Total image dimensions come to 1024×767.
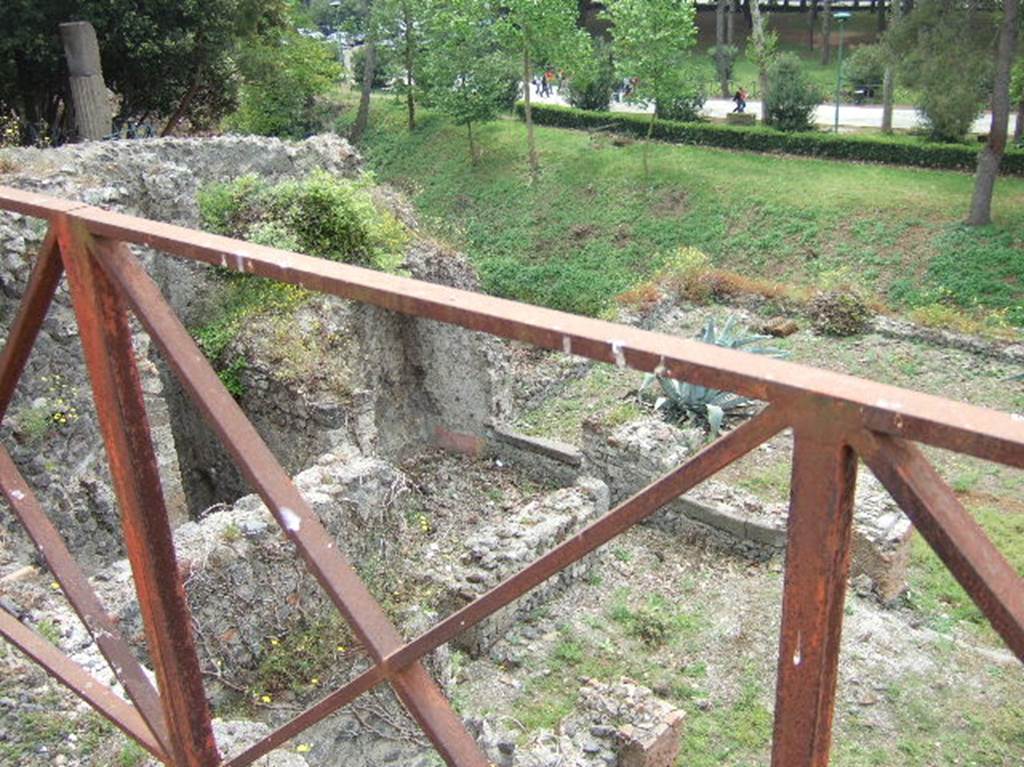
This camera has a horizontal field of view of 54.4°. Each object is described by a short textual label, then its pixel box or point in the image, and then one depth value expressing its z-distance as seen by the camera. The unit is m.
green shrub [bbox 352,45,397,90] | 32.19
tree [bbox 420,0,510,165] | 28.06
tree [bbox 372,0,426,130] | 31.22
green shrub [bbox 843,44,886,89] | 29.17
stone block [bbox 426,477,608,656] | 8.52
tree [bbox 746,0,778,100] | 27.79
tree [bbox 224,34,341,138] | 24.22
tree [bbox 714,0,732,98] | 33.78
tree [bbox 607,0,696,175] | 23.95
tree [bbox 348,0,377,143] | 32.56
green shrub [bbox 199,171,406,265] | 11.69
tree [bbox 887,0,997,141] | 19.36
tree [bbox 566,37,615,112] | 29.98
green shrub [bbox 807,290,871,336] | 15.95
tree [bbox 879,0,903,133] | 25.15
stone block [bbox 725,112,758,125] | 27.80
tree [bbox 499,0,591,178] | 25.30
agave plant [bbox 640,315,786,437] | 12.08
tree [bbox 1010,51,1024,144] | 22.12
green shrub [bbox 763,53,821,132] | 26.27
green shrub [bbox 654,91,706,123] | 28.03
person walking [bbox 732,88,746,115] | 29.23
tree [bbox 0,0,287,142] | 16.50
